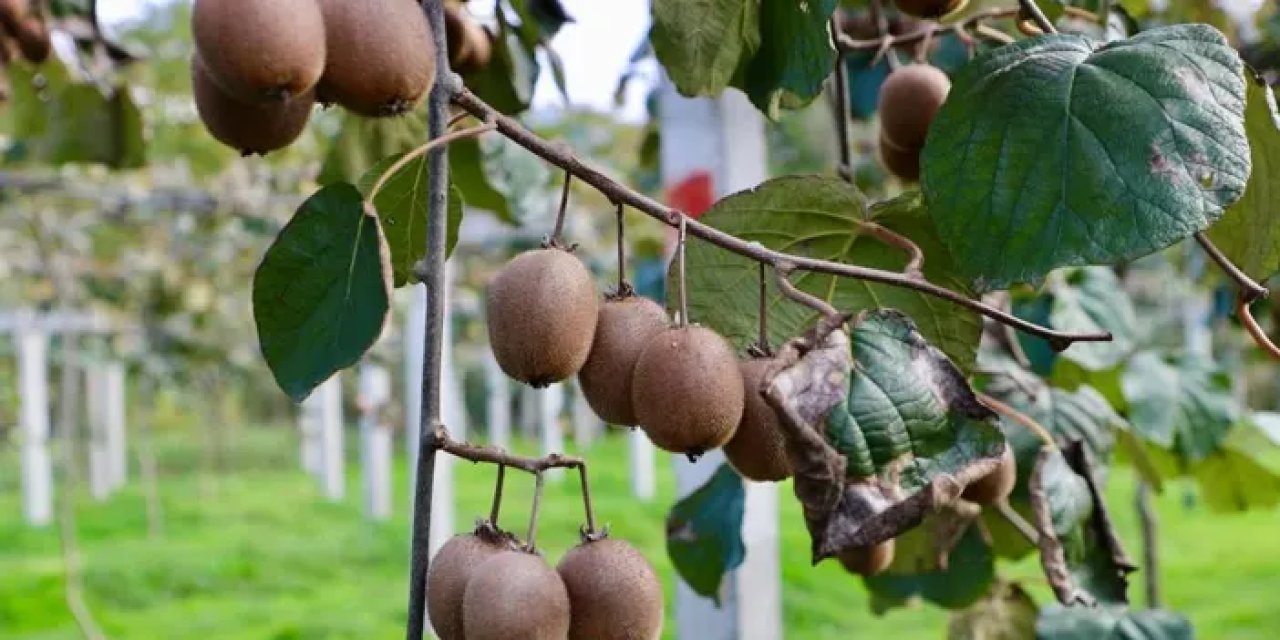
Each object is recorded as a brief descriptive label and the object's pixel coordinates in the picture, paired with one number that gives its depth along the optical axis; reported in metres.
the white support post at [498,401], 13.27
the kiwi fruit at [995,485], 1.60
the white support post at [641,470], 12.34
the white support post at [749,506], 2.45
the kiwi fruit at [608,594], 1.34
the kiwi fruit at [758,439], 1.35
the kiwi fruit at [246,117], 1.29
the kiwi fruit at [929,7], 1.48
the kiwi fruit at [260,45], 1.23
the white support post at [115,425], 14.73
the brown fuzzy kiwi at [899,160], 1.66
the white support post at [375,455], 10.73
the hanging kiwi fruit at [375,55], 1.27
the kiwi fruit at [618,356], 1.37
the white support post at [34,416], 11.94
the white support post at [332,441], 13.36
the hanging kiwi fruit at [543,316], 1.35
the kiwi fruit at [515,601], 1.30
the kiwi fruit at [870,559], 1.71
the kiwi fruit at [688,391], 1.32
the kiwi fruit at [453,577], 1.33
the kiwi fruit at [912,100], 1.62
